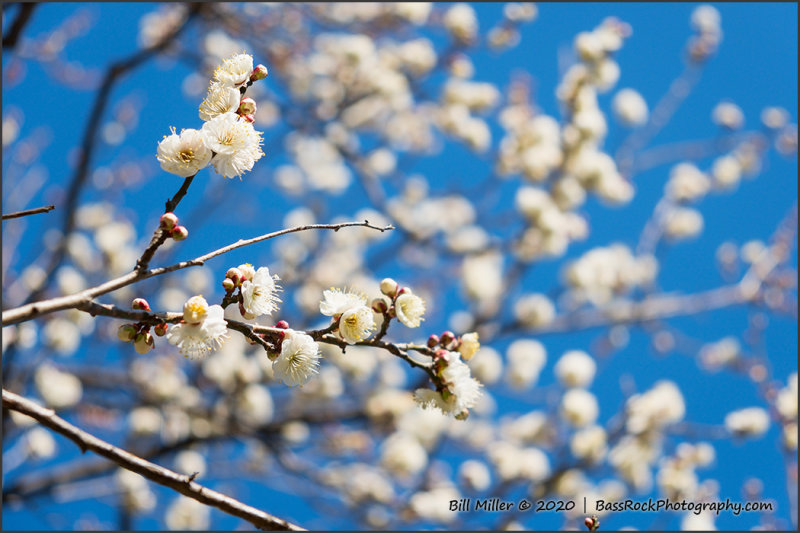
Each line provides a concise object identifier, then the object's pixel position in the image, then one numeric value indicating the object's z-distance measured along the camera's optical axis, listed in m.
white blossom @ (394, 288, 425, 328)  1.60
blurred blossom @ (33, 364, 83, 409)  4.55
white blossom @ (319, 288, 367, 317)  1.50
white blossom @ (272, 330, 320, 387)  1.37
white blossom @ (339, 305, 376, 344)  1.45
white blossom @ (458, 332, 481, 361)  1.65
